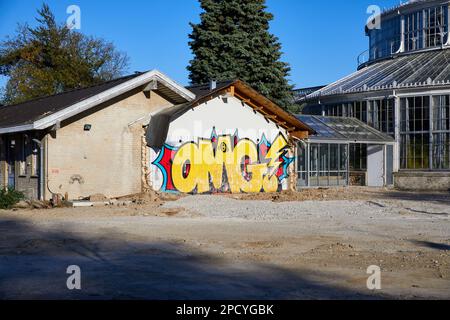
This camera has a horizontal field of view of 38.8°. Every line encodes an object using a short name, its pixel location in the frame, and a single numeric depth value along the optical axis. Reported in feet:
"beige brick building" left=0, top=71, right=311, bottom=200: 80.94
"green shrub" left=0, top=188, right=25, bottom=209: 74.59
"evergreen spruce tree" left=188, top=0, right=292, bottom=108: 136.77
